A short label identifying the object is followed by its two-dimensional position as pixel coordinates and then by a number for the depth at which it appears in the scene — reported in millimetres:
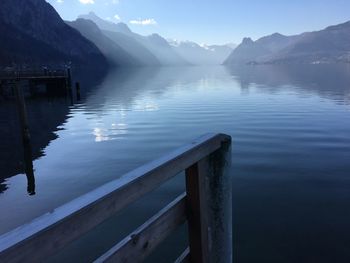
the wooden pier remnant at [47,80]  57531
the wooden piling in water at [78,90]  52019
